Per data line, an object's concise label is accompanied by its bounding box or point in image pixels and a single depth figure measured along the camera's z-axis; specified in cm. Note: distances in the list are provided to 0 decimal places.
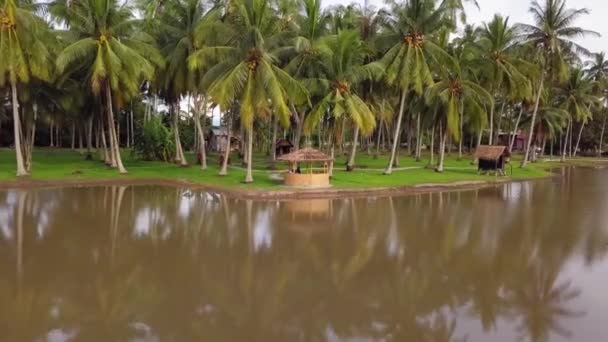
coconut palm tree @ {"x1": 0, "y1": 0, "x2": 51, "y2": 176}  2248
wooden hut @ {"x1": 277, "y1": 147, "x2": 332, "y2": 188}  2289
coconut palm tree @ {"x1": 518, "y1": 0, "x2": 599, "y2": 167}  3256
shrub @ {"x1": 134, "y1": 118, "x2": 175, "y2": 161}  3484
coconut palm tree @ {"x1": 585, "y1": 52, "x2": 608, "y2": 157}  5094
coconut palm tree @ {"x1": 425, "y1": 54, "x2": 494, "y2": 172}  2972
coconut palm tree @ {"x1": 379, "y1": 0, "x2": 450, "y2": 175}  2656
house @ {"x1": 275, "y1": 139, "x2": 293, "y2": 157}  4253
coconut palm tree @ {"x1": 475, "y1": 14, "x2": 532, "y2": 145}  3272
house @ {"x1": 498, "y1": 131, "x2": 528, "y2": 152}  6162
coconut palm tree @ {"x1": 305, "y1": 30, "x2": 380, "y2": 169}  2584
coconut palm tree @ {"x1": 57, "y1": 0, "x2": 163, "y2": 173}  2472
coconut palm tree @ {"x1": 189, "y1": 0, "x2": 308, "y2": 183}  2231
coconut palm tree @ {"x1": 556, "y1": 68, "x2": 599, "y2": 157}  4841
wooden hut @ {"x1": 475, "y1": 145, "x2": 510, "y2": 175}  3147
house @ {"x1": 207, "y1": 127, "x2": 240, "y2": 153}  5209
